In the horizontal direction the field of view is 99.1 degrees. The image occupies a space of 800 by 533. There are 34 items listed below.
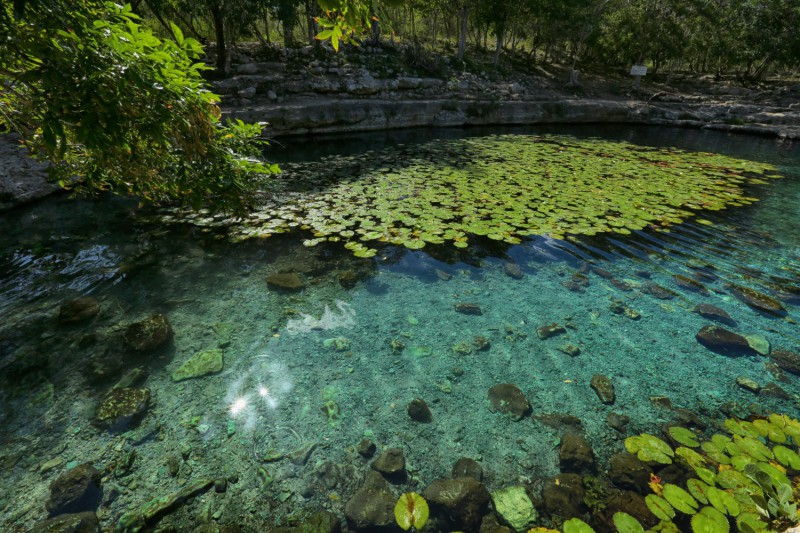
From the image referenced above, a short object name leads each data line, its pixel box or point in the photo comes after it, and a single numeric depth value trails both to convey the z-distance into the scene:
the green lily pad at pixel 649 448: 2.48
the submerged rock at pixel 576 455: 2.51
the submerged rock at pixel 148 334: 3.40
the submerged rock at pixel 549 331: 3.74
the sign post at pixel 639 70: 25.47
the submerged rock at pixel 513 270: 4.80
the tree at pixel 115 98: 2.07
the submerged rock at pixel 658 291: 4.32
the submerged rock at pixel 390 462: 2.47
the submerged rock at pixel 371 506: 2.18
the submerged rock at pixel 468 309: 4.09
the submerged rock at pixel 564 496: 2.24
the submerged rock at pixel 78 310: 3.71
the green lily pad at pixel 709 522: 1.94
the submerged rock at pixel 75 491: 2.19
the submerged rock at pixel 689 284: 4.43
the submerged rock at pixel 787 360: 3.27
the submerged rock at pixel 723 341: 3.52
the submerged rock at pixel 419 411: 2.87
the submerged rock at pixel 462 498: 2.19
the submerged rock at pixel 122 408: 2.71
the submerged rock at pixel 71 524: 2.04
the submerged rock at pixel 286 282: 4.44
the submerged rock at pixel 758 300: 4.05
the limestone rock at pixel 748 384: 3.08
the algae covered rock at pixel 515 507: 2.18
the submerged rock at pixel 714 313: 3.90
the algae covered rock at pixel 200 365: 3.17
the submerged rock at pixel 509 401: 2.94
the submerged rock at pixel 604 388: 3.03
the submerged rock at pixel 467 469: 2.46
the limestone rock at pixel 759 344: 3.48
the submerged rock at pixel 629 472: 2.37
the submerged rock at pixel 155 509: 2.08
